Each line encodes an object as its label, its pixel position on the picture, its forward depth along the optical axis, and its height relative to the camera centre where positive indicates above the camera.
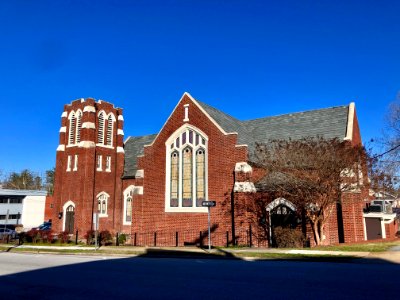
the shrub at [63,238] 26.02 -1.60
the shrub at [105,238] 25.72 -1.60
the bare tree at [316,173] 17.14 +2.17
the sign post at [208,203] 17.25 +0.66
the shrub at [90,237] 25.42 -1.50
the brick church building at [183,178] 21.28 +2.97
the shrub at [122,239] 26.87 -1.75
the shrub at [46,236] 26.39 -1.48
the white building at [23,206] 56.84 +1.84
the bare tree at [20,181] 96.14 +10.43
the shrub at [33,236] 26.69 -1.49
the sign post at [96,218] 19.55 -0.11
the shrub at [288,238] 18.64 -1.20
